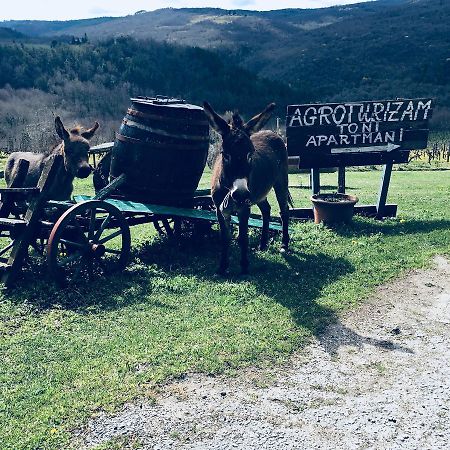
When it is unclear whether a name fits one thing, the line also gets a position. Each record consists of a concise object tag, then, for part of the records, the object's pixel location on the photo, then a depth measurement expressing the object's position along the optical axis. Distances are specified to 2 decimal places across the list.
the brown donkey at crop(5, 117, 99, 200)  7.33
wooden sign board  10.08
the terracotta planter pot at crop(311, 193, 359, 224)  9.56
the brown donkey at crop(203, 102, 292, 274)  6.28
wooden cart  6.58
